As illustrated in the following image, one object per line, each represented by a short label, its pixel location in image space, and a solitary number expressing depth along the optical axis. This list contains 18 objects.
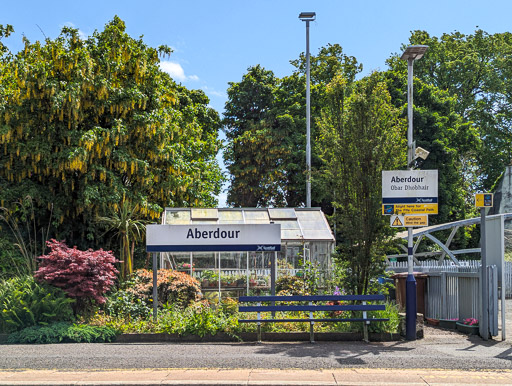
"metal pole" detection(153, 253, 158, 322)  13.86
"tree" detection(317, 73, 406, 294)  13.87
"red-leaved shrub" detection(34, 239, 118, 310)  14.05
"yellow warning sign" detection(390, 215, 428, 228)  12.97
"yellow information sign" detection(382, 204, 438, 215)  13.05
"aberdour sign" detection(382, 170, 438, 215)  12.99
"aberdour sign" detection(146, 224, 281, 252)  14.55
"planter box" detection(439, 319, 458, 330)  14.93
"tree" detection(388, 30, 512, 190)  45.50
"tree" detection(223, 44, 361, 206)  39.53
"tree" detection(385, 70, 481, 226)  36.75
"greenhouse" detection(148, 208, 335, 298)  18.39
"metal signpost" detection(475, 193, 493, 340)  12.88
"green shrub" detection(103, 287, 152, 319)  14.55
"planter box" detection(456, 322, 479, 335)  13.66
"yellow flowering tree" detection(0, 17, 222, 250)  20.72
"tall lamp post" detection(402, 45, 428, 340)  12.70
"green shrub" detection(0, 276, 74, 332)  13.39
